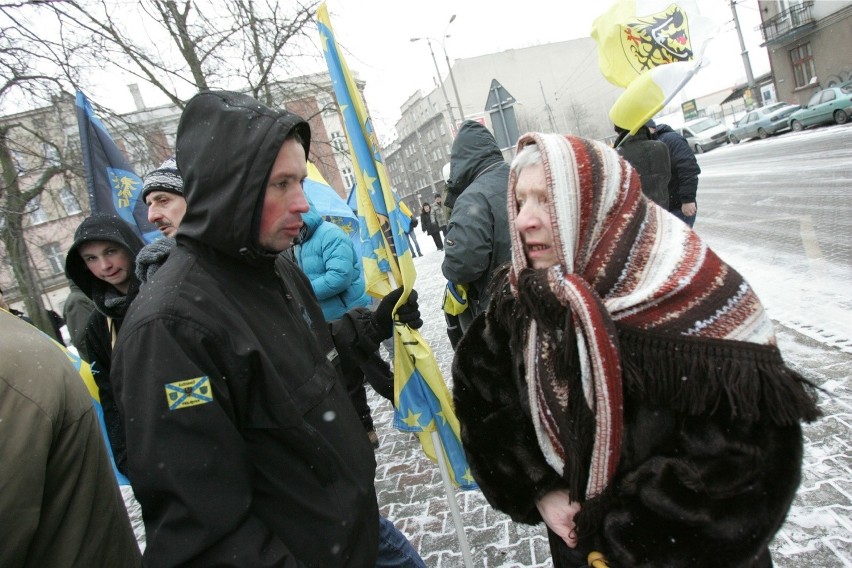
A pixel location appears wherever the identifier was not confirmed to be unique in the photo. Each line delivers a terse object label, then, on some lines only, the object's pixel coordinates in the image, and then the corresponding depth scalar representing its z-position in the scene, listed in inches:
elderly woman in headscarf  47.8
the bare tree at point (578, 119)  2284.7
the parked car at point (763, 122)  882.1
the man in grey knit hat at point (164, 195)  100.2
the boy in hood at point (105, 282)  106.4
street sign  269.9
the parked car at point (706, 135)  1033.5
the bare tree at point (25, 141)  268.1
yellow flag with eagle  154.6
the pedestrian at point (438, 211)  582.1
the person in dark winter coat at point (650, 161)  159.3
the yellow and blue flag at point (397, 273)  86.7
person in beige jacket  45.2
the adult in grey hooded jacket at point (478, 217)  126.5
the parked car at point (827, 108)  719.1
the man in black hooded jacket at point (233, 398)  47.7
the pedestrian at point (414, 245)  645.5
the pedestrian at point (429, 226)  655.1
